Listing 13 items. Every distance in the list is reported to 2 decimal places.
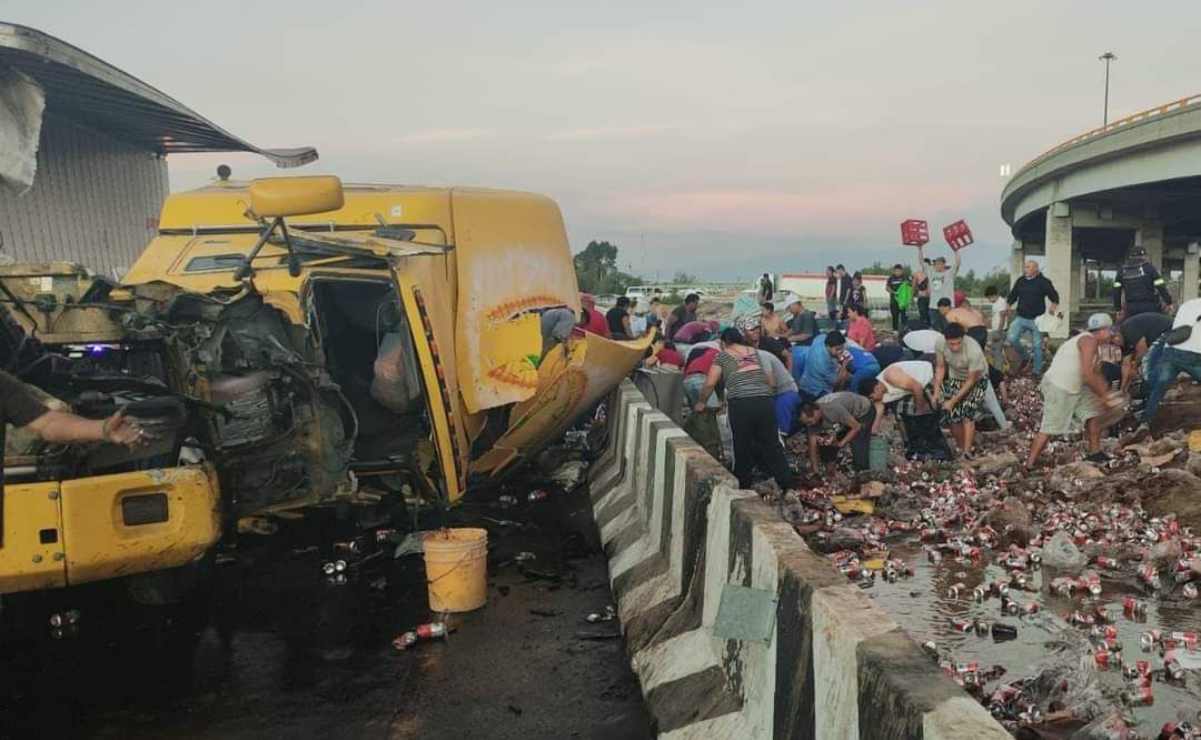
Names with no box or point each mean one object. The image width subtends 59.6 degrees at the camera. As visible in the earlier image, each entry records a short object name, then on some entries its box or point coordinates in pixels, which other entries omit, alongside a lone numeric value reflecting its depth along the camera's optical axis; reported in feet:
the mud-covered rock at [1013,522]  23.67
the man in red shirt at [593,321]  40.37
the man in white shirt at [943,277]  59.93
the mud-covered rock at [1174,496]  24.29
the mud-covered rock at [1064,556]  21.83
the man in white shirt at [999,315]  72.59
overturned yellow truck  15.62
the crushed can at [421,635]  17.52
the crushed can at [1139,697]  14.25
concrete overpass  92.58
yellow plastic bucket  19.07
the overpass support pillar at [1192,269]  164.76
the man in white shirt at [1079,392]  32.14
